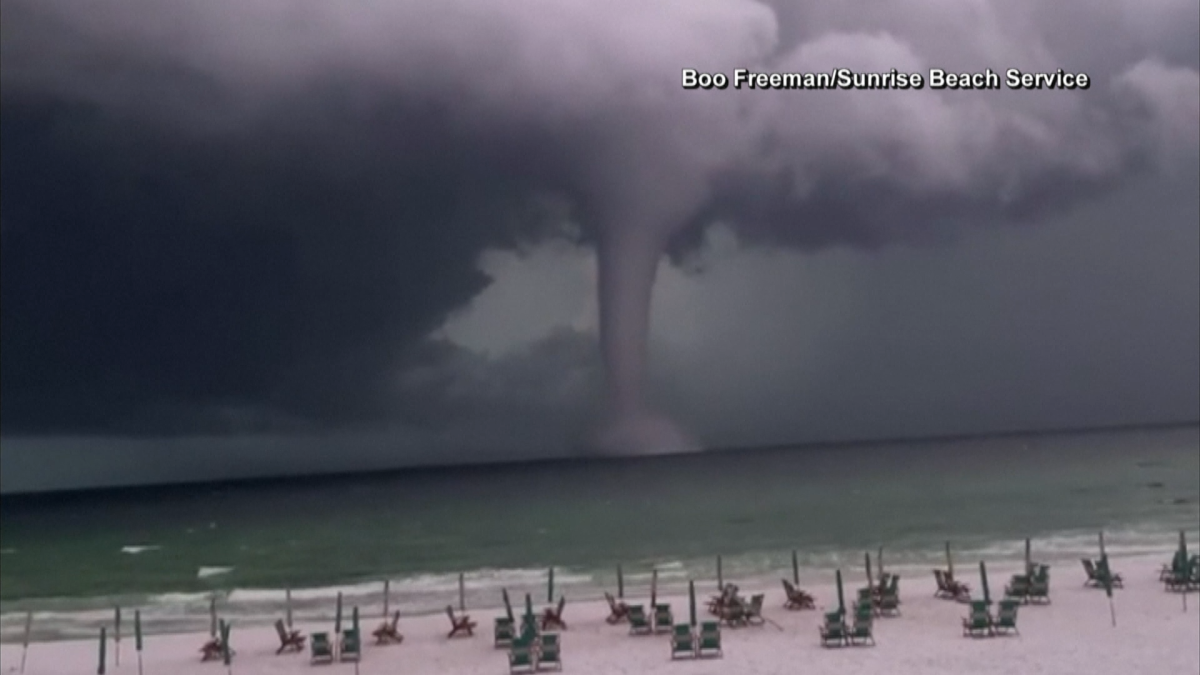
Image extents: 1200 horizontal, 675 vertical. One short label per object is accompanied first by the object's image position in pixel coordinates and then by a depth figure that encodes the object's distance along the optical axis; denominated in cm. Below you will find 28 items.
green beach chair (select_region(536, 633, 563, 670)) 1675
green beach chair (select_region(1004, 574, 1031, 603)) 2067
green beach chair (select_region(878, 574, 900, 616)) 2003
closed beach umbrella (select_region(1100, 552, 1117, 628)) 1911
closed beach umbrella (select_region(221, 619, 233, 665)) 1867
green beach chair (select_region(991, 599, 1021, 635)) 1767
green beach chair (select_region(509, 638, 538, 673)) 1670
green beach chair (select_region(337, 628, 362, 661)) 1839
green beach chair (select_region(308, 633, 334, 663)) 1850
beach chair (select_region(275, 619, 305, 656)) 1967
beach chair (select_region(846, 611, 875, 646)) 1766
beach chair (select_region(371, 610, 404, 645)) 1998
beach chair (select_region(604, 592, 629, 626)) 2039
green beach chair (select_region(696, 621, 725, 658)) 1697
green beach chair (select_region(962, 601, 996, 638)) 1761
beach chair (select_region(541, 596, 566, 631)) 2008
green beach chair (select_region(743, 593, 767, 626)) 1973
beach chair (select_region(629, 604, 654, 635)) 1922
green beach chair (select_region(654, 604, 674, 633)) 1897
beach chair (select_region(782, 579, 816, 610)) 2138
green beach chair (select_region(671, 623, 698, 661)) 1695
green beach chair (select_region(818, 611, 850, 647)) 1761
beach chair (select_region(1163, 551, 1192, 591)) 2136
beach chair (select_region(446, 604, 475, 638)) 2031
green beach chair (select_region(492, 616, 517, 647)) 1873
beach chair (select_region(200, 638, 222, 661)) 1944
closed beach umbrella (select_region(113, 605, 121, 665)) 2019
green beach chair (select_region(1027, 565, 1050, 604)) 2064
